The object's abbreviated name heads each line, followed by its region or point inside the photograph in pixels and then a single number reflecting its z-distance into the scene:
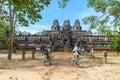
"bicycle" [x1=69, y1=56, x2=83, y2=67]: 8.63
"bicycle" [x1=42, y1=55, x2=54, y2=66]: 8.56
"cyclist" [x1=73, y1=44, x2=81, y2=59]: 8.44
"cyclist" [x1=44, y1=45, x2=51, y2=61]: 8.48
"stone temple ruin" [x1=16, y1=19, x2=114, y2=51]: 25.16
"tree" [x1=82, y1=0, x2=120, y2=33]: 8.56
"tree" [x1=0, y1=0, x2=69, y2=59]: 11.30
